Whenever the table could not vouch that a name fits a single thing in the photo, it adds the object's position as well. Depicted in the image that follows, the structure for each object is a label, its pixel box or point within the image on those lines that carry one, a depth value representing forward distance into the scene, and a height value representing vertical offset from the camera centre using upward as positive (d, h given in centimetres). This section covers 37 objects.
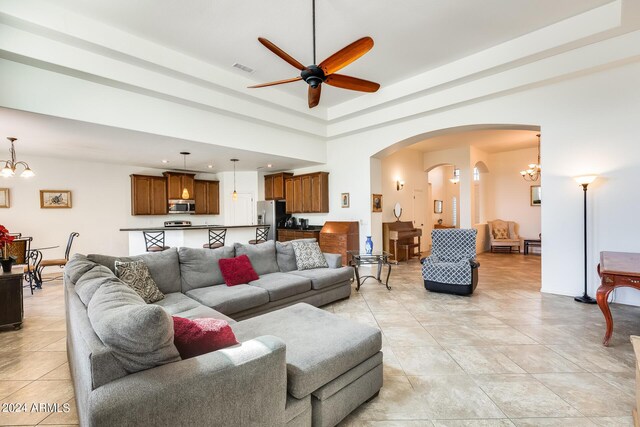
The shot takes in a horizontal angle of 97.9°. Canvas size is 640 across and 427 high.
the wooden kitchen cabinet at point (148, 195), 752 +52
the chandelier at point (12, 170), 466 +76
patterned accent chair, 430 -87
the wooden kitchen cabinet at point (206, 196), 872 +52
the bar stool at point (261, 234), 705 -57
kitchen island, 586 -52
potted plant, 326 -36
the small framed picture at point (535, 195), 874 +44
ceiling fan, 271 +152
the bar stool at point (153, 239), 588 -54
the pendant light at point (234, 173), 705 +127
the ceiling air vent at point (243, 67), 469 +248
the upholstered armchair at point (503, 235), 882 -83
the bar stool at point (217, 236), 611 -52
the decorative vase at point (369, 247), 474 -62
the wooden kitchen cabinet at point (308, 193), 748 +52
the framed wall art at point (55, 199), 636 +36
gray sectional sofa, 108 -76
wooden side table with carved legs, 255 -67
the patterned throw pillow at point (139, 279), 278 -66
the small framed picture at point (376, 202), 681 +20
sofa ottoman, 160 -90
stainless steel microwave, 811 +21
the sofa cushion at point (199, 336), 137 -63
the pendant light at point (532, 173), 776 +106
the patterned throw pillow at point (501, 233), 896 -77
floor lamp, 391 -16
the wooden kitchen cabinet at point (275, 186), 851 +82
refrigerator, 859 -7
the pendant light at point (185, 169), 605 +130
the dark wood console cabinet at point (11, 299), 320 -98
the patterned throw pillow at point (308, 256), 423 -68
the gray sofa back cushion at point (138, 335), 113 -50
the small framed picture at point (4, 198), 596 +37
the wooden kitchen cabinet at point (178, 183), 805 +88
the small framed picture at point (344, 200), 717 +29
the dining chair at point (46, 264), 502 -90
